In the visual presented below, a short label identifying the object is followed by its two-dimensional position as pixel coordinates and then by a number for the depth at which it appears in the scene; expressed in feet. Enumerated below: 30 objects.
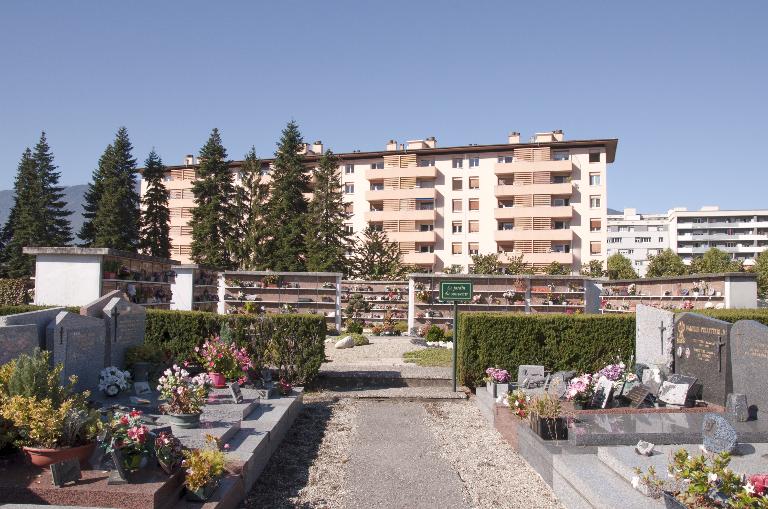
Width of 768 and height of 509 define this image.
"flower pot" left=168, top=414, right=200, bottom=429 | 25.94
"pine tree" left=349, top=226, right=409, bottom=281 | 142.14
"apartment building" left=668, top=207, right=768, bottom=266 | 372.79
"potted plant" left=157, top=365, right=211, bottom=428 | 26.03
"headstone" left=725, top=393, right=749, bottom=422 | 27.96
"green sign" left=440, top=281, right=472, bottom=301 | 49.29
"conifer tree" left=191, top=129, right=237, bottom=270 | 151.33
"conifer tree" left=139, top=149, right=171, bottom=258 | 159.02
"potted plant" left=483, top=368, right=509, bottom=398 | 37.86
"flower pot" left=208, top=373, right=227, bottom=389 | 34.32
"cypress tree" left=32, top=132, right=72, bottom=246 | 160.25
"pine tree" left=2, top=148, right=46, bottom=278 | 153.89
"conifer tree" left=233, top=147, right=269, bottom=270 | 149.59
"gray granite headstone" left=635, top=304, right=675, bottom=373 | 37.63
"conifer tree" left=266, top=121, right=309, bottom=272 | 148.25
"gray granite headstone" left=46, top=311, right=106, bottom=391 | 29.17
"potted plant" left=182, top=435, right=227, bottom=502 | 19.02
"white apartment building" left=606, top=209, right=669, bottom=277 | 386.52
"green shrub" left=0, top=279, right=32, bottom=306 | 74.98
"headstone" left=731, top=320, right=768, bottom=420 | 28.89
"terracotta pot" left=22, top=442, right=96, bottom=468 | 19.02
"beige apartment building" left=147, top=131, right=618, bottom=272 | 181.47
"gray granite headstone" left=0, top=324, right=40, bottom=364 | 25.61
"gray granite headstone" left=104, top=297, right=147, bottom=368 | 35.32
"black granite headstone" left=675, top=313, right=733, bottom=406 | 31.78
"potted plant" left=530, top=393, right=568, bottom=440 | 26.89
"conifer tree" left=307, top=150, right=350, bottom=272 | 147.43
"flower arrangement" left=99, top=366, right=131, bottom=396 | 31.27
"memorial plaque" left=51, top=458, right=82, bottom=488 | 17.85
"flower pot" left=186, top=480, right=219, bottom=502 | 19.04
